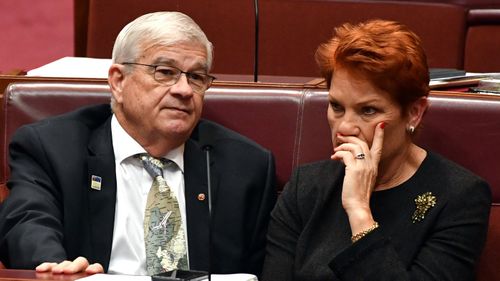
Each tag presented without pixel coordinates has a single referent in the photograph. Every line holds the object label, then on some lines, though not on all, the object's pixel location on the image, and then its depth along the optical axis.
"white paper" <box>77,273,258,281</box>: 6.96
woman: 7.19
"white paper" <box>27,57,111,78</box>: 7.68
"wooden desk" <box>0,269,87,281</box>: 6.95
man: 7.41
